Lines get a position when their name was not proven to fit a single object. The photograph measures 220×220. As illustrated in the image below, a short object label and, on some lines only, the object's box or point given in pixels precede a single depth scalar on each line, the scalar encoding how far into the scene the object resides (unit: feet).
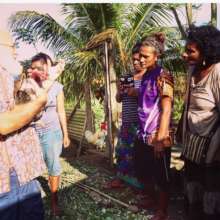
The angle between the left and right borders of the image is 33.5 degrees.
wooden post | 18.10
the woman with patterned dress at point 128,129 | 14.24
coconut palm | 24.29
